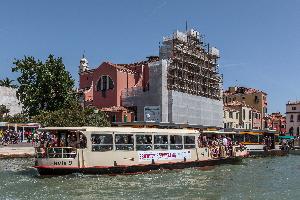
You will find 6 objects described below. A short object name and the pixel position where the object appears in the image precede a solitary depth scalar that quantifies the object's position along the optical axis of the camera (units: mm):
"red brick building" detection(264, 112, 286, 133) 110788
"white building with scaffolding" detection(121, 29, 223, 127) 67125
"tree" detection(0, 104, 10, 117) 67312
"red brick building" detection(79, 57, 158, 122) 70500
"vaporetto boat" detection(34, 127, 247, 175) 25672
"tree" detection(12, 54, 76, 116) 60894
